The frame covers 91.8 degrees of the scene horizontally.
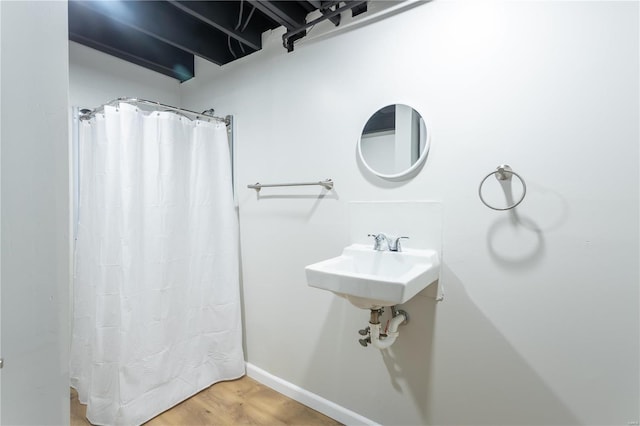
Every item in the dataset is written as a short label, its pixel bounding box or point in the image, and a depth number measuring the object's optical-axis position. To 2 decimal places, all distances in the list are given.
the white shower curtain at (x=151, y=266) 1.68
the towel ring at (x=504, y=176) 1.24
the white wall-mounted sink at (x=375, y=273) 1.11
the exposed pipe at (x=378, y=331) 1.41
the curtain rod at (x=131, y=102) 1.72
